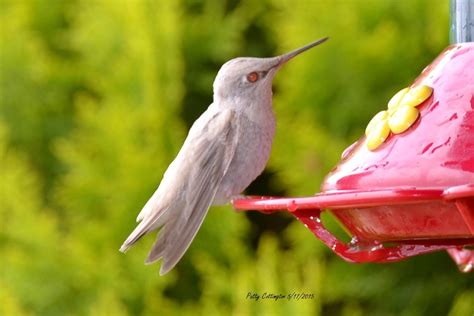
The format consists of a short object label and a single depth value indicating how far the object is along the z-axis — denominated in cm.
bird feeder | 343
